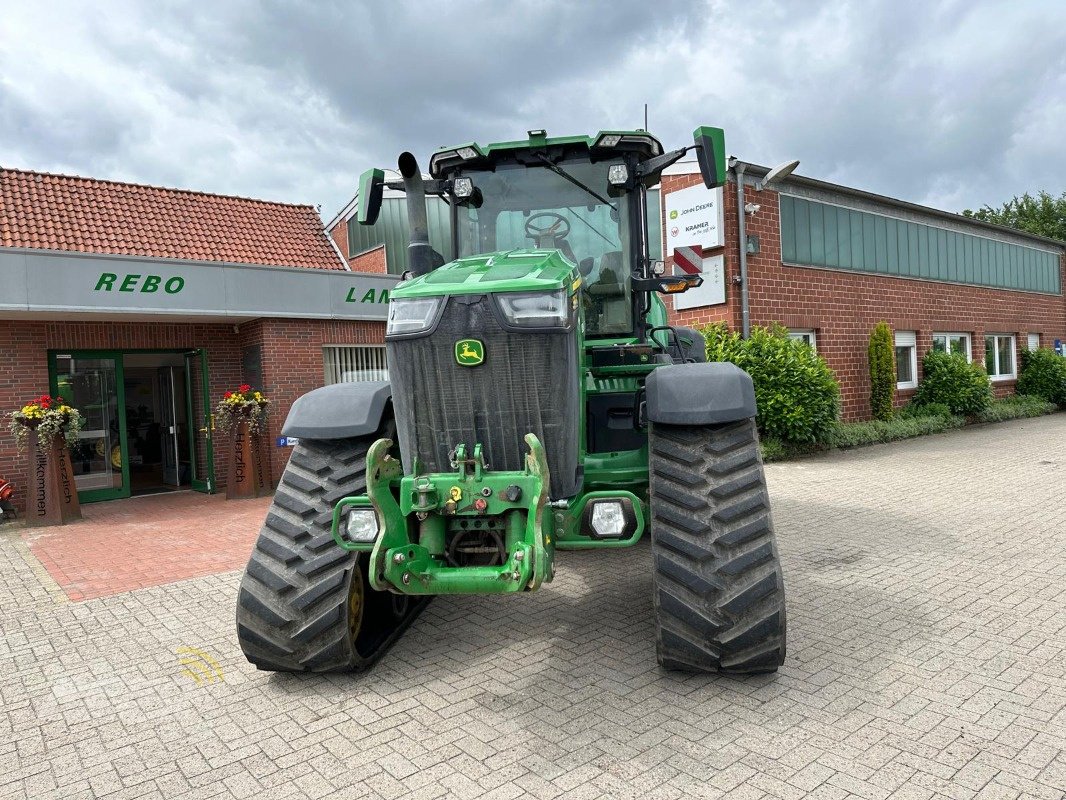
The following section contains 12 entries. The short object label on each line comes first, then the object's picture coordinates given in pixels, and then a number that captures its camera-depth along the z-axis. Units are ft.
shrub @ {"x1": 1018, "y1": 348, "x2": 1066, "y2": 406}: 68.08
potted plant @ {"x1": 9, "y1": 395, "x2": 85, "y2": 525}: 30.45
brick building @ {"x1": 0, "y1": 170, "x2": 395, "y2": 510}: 32.91
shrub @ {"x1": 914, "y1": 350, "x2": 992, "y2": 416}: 54.95
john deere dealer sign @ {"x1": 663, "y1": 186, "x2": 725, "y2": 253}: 42.73
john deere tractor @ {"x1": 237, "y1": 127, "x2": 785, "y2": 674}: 10.96
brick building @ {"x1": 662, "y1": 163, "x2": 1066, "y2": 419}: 44.52
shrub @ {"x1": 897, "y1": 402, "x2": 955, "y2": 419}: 52.75
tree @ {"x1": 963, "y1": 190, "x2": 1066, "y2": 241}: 130.41
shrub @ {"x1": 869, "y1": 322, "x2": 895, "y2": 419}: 50.57
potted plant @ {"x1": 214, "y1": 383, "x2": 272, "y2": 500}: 35.91
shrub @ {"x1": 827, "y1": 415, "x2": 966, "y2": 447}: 44.32
